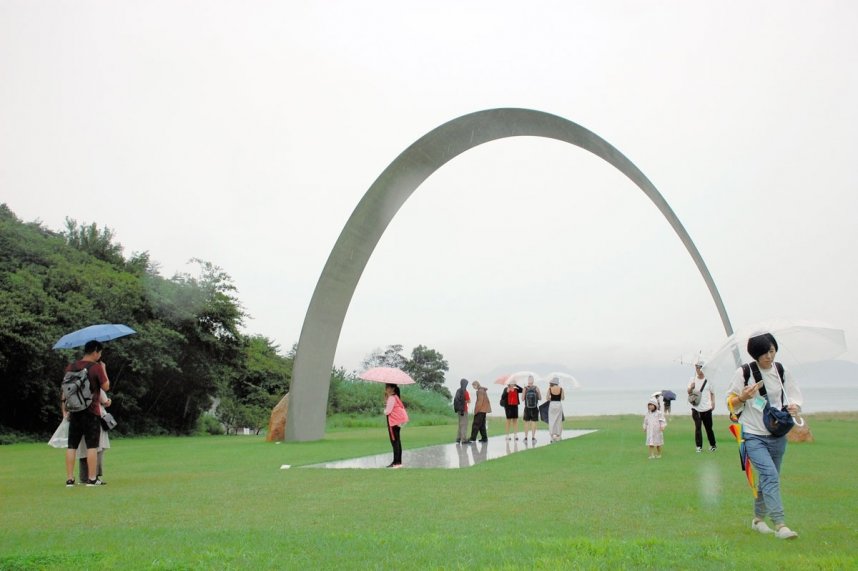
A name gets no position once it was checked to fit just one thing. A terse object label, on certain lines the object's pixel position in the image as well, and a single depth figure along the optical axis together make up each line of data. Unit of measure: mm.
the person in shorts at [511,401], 17859
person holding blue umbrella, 9328
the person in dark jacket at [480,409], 16234
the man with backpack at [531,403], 17531
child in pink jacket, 11406
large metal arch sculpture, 17672
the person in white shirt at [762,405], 5848
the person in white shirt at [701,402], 12891
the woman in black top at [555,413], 17297
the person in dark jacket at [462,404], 15922
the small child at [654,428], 12188
